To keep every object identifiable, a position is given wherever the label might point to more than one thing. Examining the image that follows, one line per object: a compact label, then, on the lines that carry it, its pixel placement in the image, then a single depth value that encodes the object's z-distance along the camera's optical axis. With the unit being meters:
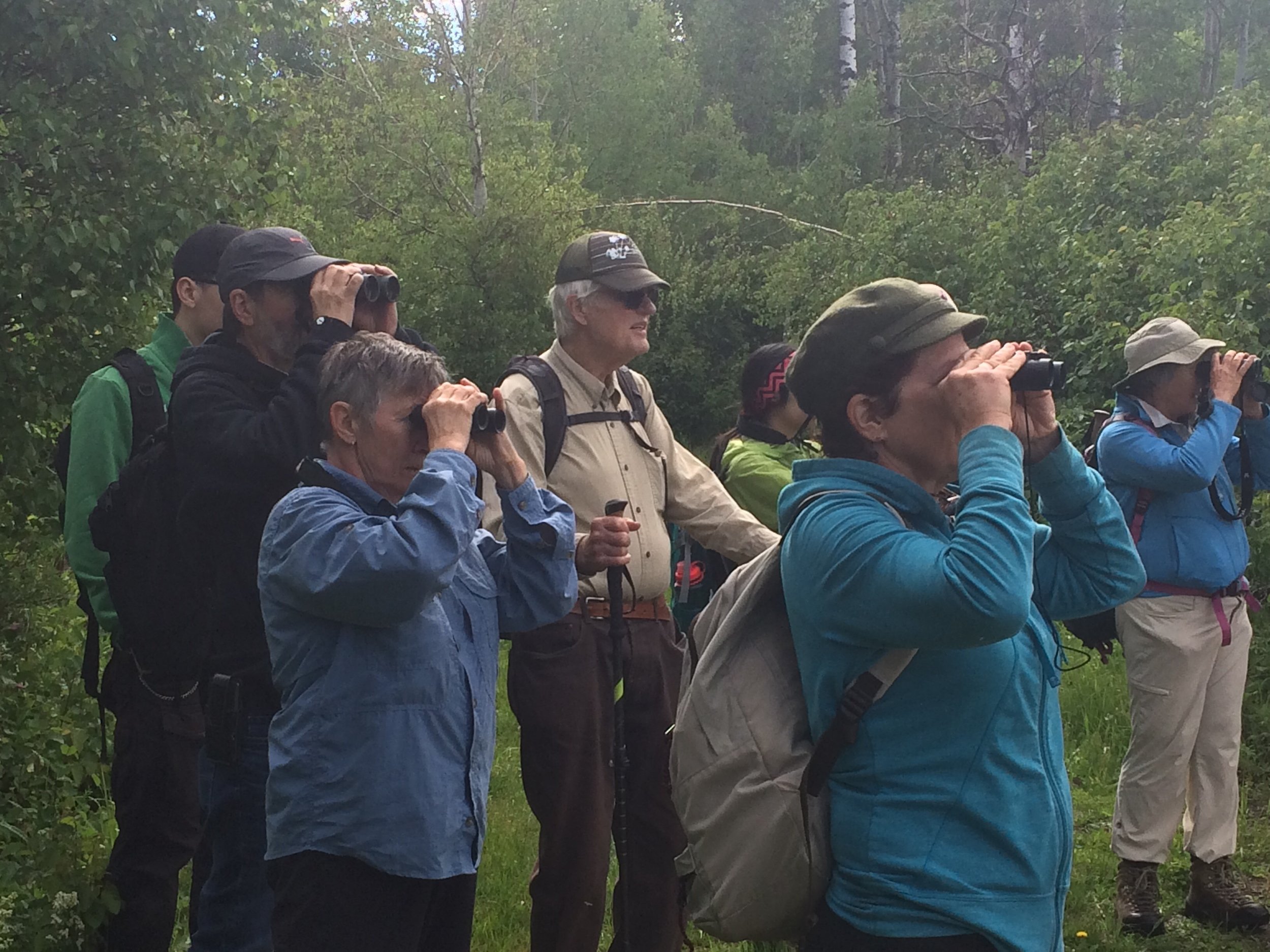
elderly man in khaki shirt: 3.91
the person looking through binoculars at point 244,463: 3.13
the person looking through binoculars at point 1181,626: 4.80
